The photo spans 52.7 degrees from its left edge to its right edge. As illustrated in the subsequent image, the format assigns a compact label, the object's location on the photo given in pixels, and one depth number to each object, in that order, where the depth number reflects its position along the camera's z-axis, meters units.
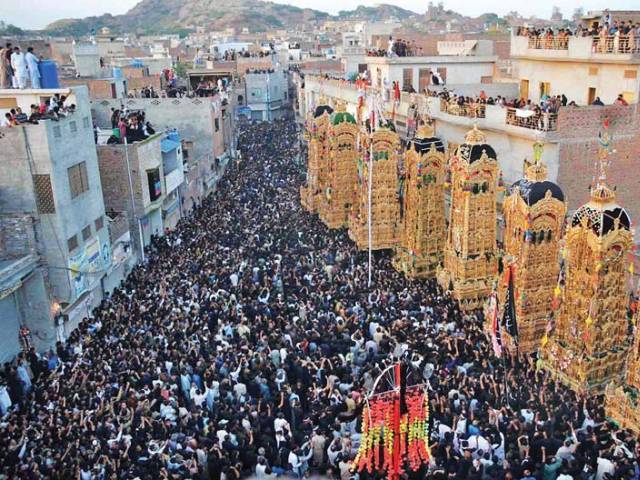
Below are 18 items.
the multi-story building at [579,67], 19.56
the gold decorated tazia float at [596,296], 12.53
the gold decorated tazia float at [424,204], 20.03
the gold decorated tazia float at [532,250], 14.66
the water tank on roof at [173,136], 29.15
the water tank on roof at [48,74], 19.38
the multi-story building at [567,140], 18.77
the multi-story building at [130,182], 22.67
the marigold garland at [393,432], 9.55
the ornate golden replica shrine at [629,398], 11.46
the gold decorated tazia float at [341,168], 25.53
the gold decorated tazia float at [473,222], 17.64
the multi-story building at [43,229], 16.14
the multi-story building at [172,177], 26.91
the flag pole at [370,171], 21.22
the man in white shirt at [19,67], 18.23
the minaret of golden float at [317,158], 27.84
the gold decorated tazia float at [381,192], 21.77
